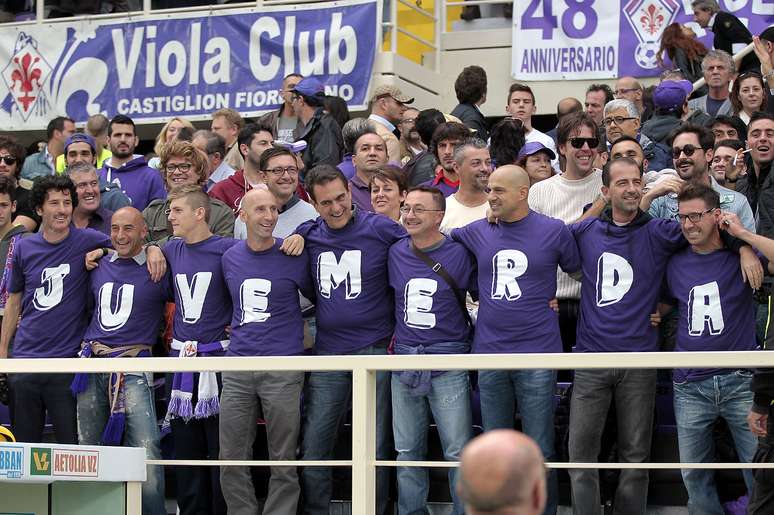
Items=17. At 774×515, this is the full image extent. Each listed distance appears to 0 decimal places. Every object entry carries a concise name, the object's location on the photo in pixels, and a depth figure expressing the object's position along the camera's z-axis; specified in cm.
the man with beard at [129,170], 2017
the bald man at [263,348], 1482
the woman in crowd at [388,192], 1644
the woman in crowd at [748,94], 1967
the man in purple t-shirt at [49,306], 1620
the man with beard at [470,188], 1619
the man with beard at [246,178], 1825
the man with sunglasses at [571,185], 1616
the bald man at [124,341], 1552
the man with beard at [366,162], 1809
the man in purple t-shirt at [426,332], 1452
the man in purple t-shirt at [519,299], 1437
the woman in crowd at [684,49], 2387
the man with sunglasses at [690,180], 1530
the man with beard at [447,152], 1773
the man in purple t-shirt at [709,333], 1405
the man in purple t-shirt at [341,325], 1512
